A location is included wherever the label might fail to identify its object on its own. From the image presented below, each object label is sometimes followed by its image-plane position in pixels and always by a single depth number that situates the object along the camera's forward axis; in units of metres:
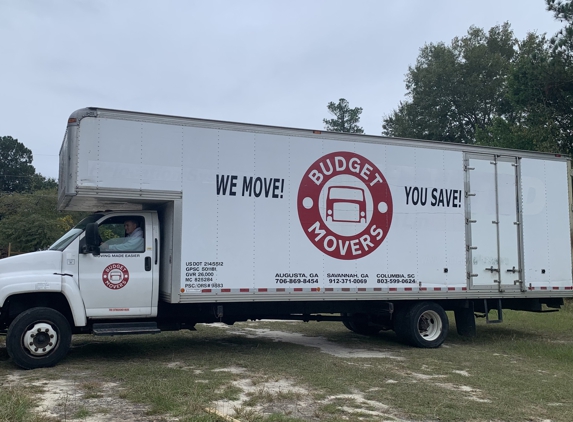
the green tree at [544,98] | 22.58
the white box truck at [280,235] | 8.39
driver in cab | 8.65
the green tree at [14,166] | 67.69
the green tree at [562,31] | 22.23
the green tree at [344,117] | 65.50
